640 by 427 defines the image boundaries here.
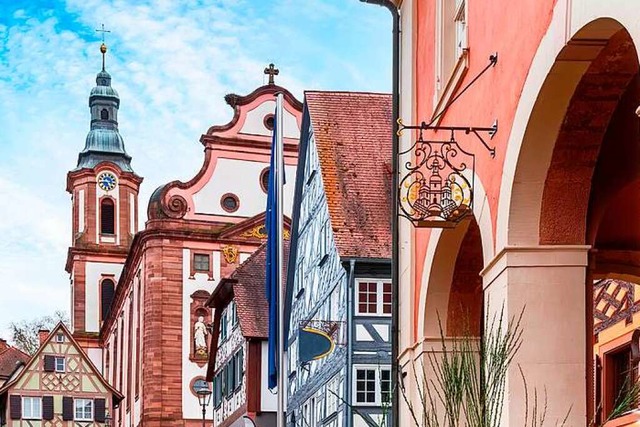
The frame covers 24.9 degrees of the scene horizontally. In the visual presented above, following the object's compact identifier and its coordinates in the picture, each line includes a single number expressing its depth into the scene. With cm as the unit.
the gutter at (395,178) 1380
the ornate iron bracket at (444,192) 984
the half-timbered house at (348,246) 2611
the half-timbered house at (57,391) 5969
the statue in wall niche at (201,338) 5422
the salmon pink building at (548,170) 785
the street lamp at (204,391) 3750
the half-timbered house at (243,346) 3662
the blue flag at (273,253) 1878
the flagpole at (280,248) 1736
